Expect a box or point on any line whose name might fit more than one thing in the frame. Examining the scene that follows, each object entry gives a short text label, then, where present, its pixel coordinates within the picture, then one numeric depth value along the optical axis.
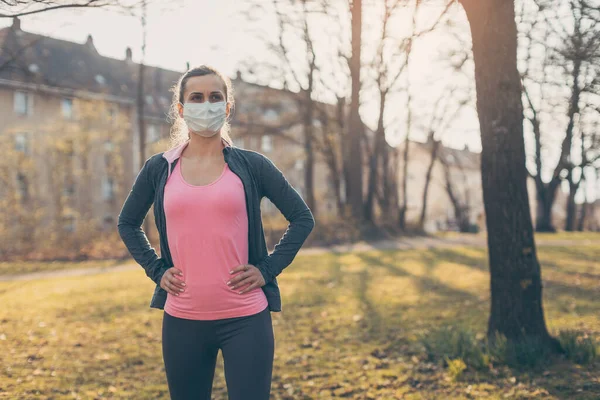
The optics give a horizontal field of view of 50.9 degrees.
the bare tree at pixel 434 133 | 29.38
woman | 2.64
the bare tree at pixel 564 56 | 7.42
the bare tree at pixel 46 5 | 4.98
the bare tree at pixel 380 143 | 24.19
